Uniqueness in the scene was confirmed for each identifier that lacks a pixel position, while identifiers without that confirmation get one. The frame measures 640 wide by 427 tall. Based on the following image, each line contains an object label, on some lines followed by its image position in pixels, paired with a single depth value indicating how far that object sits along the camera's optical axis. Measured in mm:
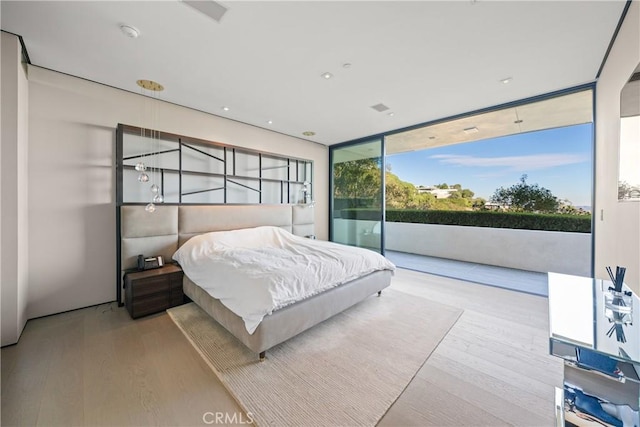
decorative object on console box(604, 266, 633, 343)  1228
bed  2059
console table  1088
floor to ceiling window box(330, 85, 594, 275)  4453
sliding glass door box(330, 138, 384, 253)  5199
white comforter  2024
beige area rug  1541
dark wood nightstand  2674
